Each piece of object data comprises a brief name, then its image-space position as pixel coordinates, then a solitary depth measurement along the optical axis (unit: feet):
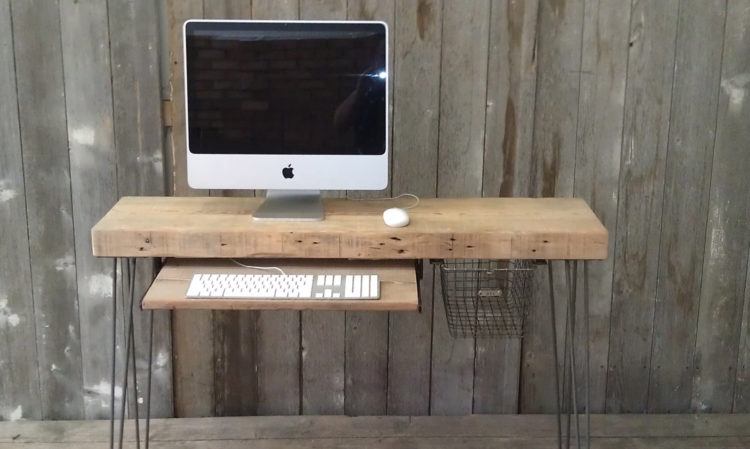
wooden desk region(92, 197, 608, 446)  6.20
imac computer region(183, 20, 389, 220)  6.49
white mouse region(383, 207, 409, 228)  6.33
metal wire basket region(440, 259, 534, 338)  7.88
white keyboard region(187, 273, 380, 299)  5.87
